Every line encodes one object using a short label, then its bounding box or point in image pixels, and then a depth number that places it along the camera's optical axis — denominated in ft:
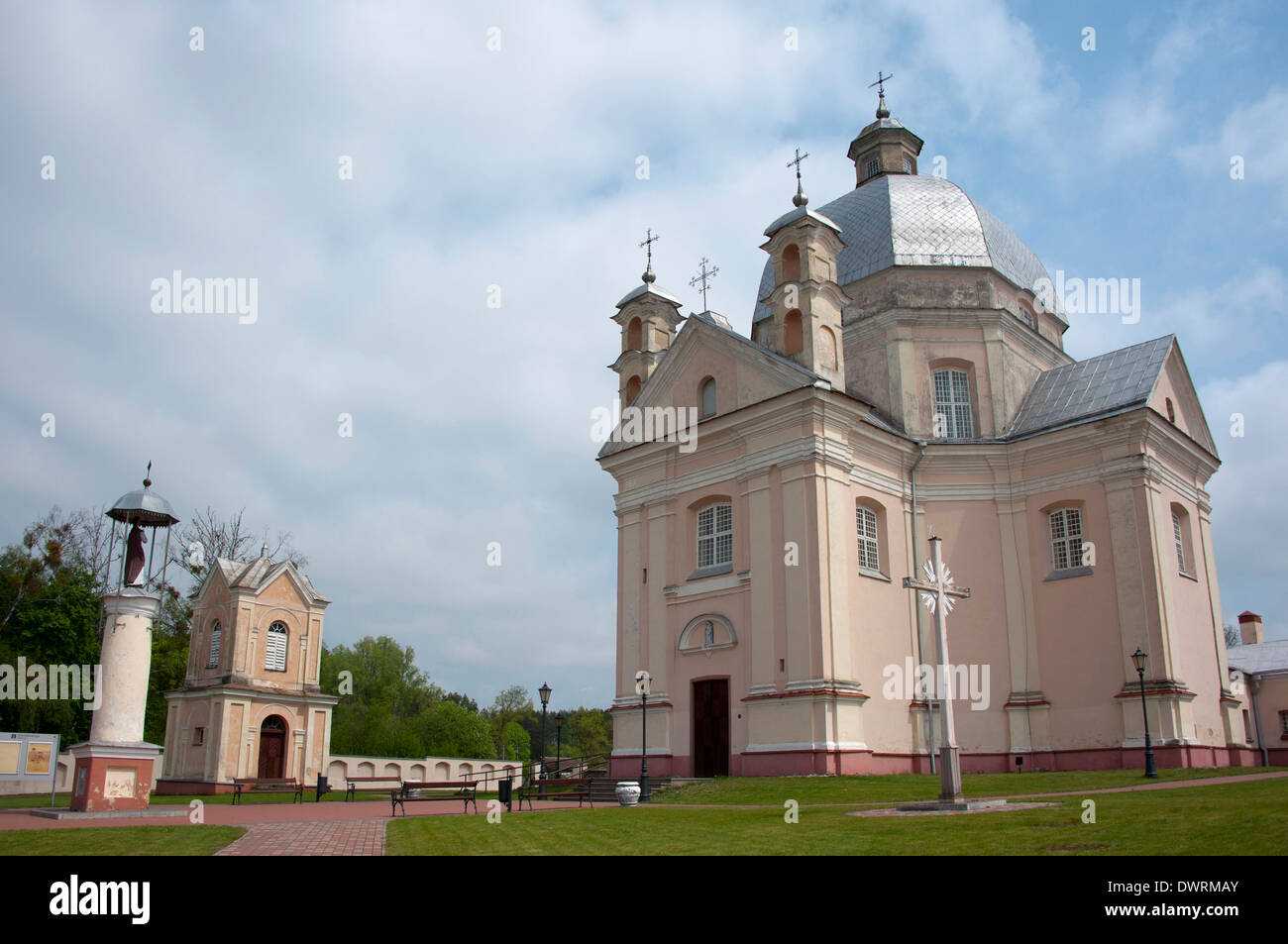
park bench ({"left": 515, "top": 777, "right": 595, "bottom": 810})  82.17
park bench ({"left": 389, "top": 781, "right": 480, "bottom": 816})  62.54
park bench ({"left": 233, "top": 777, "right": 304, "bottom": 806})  111.45
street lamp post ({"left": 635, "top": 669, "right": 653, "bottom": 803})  76.95
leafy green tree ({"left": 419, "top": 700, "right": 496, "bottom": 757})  222.69
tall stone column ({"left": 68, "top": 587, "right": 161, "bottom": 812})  65.00
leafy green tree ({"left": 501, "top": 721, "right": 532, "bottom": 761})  280.92
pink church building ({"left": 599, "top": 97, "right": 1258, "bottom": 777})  76.95
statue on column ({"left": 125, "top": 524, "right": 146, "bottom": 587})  70.69
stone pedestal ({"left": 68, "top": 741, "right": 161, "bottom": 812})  64.44
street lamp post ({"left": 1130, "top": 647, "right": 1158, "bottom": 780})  62.28
